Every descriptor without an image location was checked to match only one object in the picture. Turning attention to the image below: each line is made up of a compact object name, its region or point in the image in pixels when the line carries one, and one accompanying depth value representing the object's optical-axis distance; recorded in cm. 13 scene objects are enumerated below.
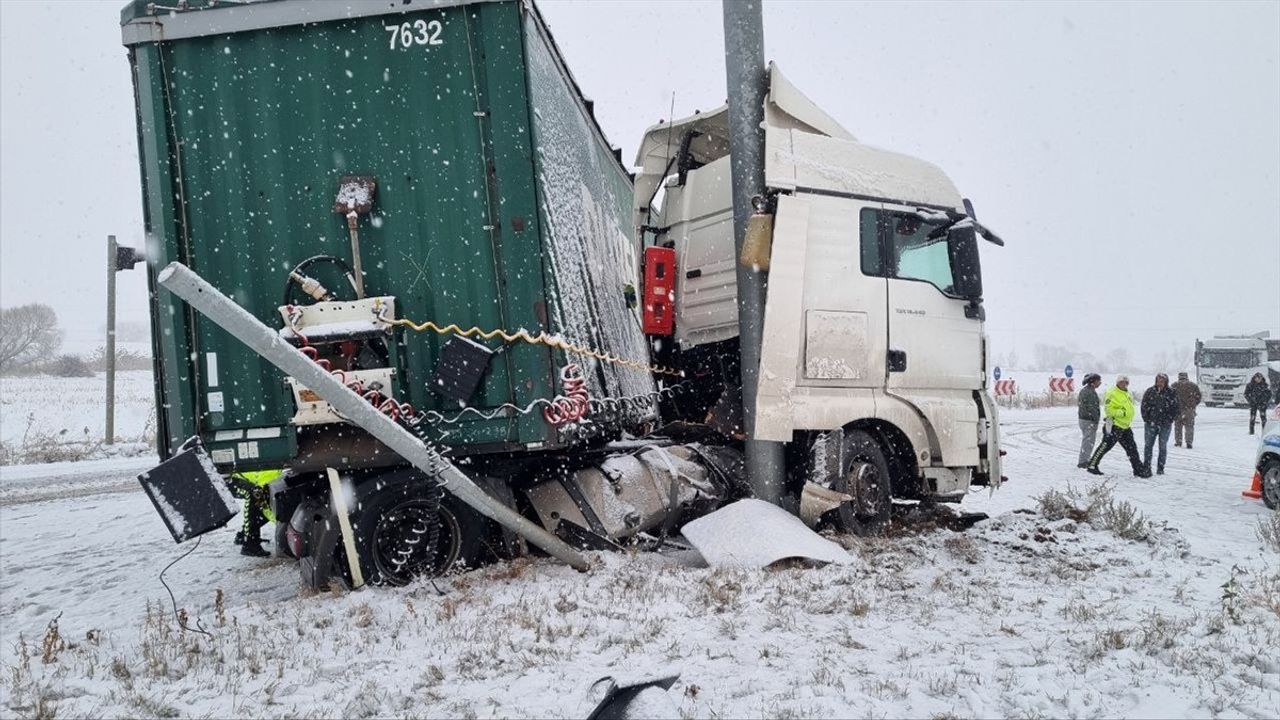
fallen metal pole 396
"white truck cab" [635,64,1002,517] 580
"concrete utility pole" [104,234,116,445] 1845
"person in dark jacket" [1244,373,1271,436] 1734
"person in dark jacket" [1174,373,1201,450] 1631
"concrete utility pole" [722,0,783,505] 588
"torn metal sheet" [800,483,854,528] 567
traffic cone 912
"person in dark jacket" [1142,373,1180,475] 1220
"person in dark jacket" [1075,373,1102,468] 1266
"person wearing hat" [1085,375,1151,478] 1179
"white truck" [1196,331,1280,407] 2938
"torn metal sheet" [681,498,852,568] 489
